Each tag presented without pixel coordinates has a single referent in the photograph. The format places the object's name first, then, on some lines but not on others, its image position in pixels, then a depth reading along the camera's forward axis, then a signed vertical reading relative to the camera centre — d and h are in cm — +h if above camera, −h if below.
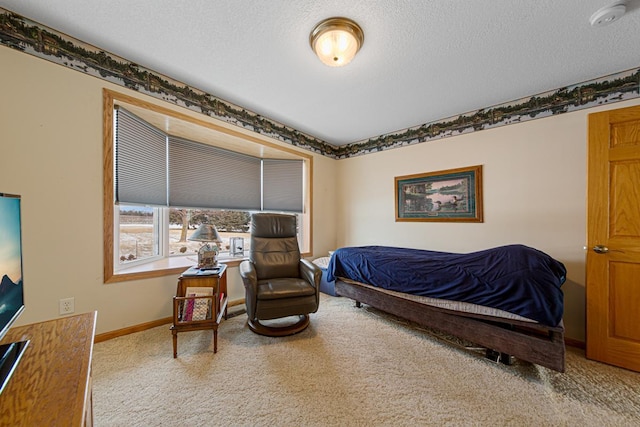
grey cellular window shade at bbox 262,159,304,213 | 359 +44
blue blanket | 155 -53
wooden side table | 184 -75
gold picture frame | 286 +22
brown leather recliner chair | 210 -70
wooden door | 174 -21
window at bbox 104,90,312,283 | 214 +35
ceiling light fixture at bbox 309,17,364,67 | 159 +125
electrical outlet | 183 -74
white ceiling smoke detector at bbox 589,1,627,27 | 145 +127
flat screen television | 85 -25
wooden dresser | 62 -54
